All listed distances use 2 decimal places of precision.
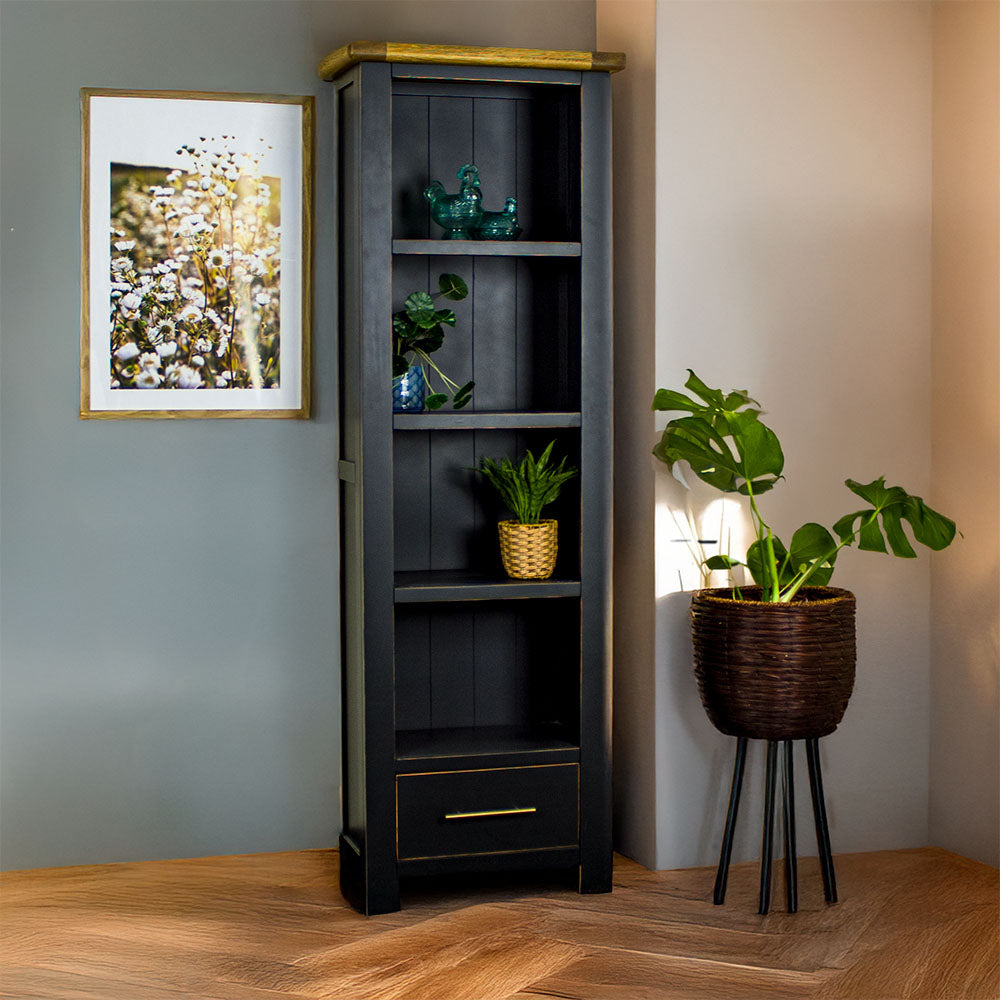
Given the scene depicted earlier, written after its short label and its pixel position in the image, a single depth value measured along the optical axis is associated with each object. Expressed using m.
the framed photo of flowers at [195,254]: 3.47
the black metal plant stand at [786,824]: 3.22
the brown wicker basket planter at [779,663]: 3.14
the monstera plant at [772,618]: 3.15
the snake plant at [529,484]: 3.38
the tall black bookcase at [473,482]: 3.23
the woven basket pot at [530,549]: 3.36
